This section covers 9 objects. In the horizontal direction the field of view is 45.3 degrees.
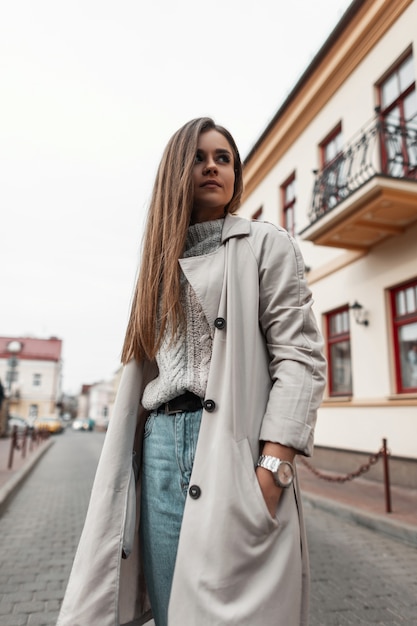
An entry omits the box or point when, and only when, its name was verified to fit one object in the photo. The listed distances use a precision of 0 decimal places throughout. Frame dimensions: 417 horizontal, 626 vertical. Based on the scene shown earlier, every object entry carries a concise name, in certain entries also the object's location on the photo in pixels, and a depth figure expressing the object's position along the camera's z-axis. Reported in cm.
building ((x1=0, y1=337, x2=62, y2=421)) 5912
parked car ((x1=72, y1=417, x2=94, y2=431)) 6494
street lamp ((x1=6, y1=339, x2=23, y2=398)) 1622
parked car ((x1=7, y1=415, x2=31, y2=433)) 3691
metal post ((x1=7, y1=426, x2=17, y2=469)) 1114
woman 119
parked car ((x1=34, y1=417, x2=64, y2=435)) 4289
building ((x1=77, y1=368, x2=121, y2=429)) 8835
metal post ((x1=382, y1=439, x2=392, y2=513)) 591
